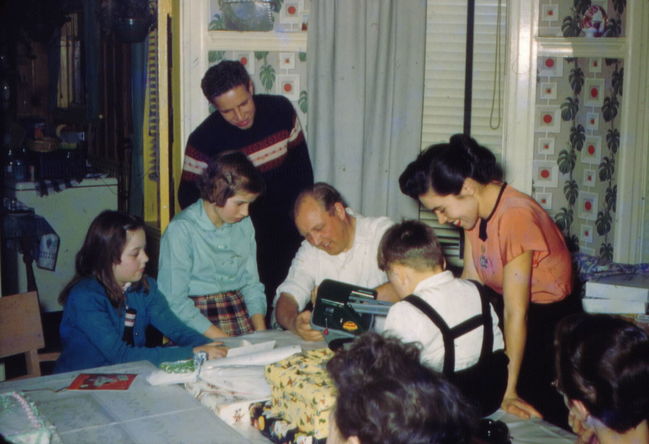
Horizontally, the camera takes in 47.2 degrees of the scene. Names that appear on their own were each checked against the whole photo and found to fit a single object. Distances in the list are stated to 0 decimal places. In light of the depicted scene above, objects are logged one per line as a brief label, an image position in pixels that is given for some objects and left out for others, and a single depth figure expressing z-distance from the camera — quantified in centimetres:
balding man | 266
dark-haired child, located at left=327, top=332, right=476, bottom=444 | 118
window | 380
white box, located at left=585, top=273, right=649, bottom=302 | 310
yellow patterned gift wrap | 166
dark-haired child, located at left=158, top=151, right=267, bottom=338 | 271
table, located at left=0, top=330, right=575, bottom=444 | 171
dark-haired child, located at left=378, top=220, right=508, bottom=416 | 183
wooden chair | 251
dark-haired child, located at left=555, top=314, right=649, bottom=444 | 158
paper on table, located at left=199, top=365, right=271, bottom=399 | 192
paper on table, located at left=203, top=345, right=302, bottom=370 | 208
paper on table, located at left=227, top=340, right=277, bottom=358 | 220
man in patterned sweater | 314
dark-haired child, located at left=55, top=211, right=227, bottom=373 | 237
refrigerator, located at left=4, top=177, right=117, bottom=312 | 524
